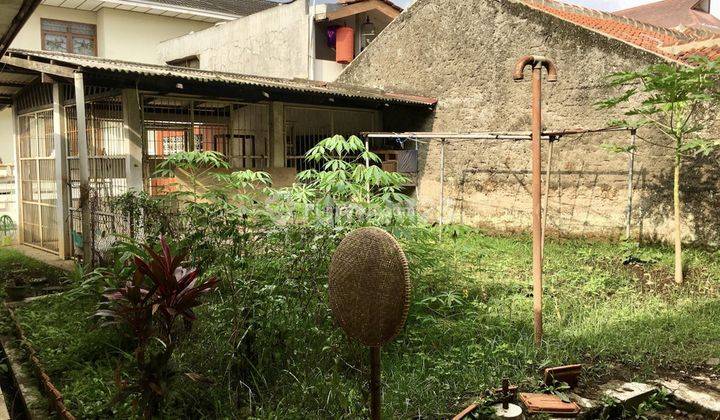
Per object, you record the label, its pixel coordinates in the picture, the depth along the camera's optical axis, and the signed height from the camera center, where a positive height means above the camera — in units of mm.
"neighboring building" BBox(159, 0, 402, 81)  14430 +3878
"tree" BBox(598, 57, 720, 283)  5770 +848
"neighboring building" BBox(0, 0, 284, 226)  17359 +5121
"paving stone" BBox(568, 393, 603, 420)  3320 -1490
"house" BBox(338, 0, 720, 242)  8602 +1276
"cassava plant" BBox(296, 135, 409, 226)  3998 -93
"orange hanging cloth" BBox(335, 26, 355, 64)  14633 +3501
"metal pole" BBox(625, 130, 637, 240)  8523 -307
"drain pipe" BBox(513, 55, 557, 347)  4000 +105
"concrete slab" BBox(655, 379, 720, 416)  3456 -1515
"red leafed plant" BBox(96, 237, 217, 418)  2814 -732
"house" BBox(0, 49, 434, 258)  7469 +881
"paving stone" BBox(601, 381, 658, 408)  3451 -1470
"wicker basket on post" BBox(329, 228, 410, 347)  2262 -507
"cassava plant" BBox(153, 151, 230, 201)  4000 +110
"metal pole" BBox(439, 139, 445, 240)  10552 -223
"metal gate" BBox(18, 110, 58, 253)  9312 -132
